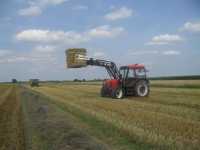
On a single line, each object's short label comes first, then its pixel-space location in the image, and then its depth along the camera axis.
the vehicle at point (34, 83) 38.02
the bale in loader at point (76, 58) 13.39
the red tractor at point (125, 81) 13.11
